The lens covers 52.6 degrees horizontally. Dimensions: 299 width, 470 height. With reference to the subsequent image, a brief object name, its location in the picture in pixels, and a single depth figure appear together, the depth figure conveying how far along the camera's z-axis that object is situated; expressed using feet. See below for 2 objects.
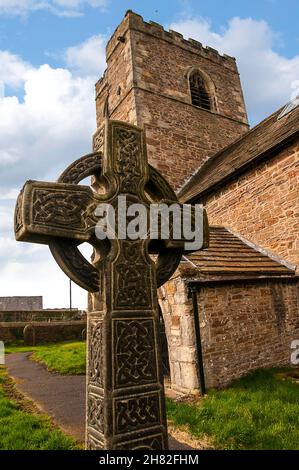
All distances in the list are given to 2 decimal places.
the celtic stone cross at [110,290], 6.88
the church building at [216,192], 20.08
